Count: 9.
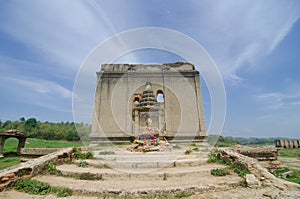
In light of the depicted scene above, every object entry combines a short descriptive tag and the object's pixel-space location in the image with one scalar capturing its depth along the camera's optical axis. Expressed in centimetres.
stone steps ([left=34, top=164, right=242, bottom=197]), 405
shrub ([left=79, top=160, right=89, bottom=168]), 621
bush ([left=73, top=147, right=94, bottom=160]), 722
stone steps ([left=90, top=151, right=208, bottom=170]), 593
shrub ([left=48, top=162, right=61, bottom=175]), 559
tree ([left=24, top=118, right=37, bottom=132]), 4628
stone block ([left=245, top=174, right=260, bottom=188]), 447
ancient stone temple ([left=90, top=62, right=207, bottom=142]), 1595
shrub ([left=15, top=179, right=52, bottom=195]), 427
